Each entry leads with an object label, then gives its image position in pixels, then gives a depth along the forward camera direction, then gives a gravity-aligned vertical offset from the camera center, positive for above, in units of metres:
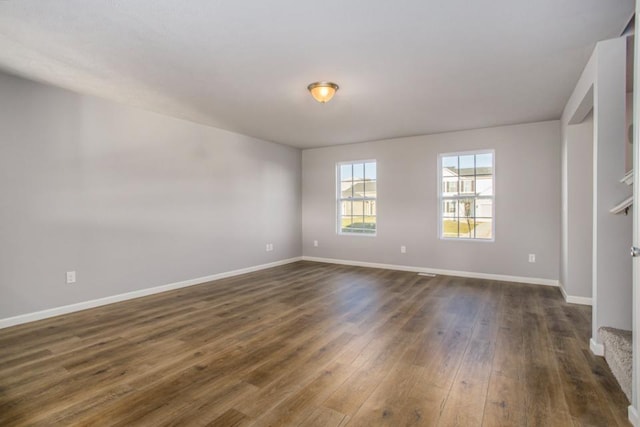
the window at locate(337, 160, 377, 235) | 6.28 +0.28
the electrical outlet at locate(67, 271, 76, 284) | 3.49 -0.69
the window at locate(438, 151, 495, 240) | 5.21 +0.27
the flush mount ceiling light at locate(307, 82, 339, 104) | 3.27 +1.24
